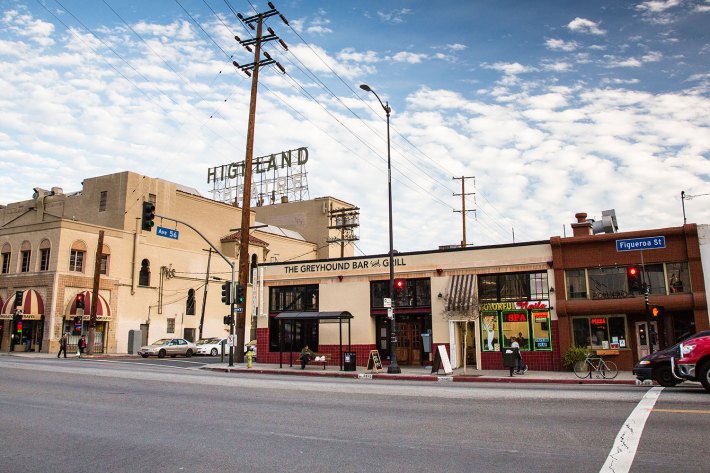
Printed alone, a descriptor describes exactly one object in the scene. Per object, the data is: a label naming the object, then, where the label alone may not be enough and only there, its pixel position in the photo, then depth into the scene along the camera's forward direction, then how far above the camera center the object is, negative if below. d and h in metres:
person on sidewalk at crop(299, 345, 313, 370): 28.38 -0.69
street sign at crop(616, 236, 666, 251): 24.39 +4.11
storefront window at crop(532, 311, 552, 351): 26.22 +0.46
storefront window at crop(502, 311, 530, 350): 26.78 +0.61
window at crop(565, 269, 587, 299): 26.06 +2.62
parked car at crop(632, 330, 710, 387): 15.73 -0.77
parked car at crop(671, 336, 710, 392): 14.30 -0.52
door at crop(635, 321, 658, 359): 24.48 +0.07
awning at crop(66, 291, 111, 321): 45.62 +2.78
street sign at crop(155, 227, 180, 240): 26.37 +5.09
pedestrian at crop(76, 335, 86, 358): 40.25 -0.15
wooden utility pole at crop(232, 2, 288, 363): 31.77 +12.13
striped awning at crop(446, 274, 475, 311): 27.83 +2.39
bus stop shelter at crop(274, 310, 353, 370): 28.20 +1.25
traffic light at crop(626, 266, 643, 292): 20.80 +2.29
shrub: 23.53 -0.61
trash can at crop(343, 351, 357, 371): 26.52 -0.87
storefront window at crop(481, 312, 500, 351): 27.42 +0.47
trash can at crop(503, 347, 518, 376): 23.05 -0.67
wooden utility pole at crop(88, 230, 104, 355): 42.22 +3.58
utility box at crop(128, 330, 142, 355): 46.47 +0.13
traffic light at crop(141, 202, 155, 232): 23.22 +5.12
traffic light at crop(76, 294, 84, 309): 44.91 +3.25
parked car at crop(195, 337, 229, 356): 46.47 -0.37
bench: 28.97 -0.92
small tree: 27.44 +1.58
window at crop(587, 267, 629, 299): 25.34 +2.57
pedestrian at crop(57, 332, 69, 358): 38.59 -0.01
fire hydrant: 28.69 -0.74
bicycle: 21.45 -1.04
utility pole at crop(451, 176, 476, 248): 48.91 +12.25
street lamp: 25.22 +3.03
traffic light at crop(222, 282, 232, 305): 31.55 +2.70
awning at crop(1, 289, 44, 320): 44.59 +2.86
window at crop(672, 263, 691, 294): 24.28 +2.64
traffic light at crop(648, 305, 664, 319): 20.84 +1.10
